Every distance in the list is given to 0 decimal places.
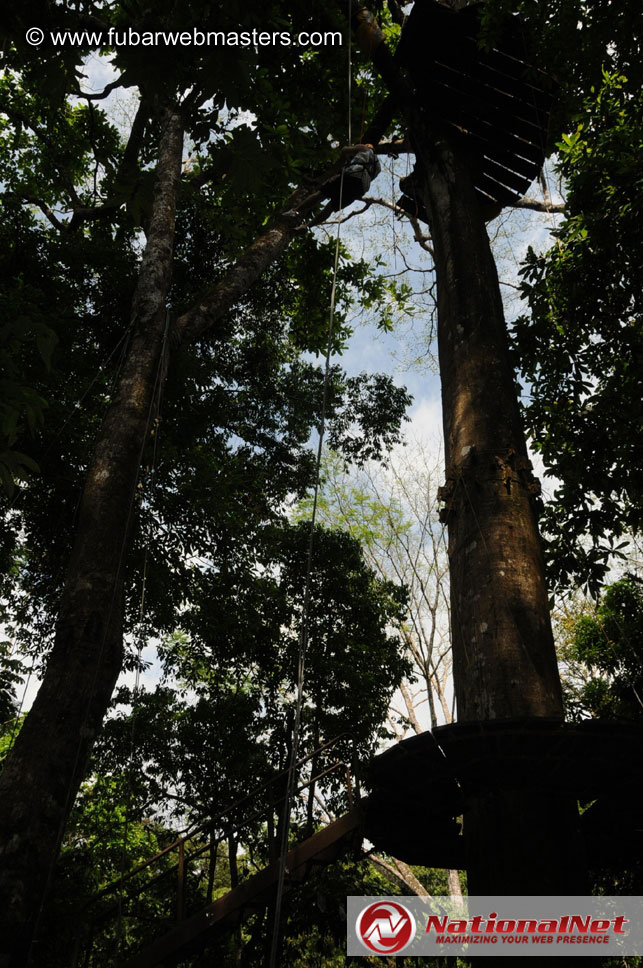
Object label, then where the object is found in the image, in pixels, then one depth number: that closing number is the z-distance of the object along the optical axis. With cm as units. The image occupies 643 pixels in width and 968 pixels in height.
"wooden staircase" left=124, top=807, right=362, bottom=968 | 480
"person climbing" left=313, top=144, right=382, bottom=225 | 739
